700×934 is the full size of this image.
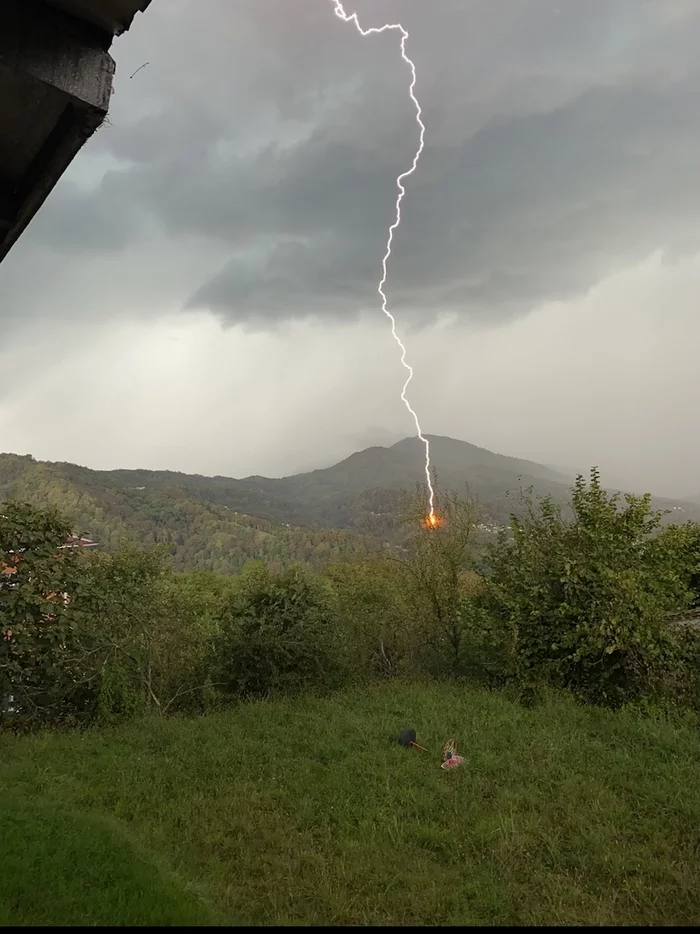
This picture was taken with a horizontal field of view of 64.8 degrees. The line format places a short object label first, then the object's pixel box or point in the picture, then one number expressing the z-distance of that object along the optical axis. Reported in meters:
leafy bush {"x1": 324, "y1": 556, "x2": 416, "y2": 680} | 15.81
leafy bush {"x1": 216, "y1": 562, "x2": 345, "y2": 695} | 13.91
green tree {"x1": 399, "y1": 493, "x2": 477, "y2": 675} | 15.66
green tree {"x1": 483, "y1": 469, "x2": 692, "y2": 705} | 11.71
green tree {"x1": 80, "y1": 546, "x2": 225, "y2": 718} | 12.77
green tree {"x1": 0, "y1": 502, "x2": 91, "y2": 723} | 11.99
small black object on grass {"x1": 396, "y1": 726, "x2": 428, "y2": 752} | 9.14
